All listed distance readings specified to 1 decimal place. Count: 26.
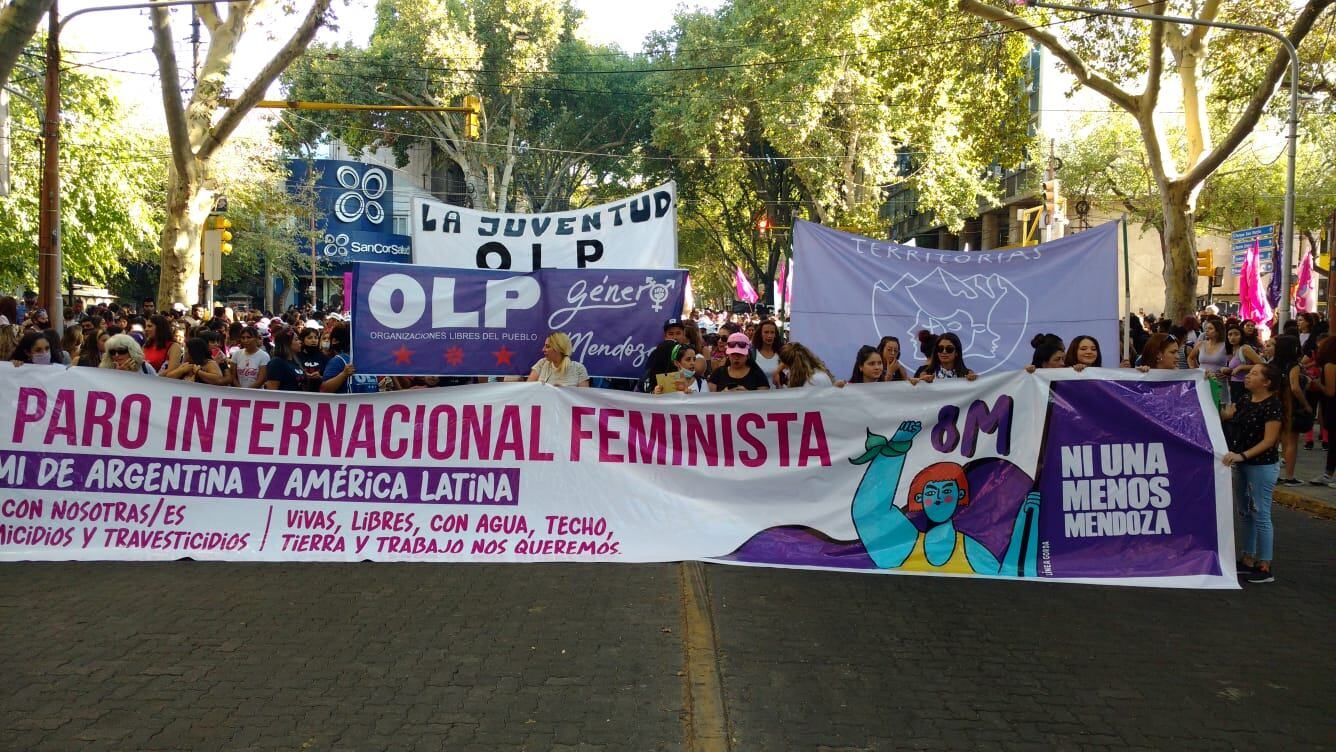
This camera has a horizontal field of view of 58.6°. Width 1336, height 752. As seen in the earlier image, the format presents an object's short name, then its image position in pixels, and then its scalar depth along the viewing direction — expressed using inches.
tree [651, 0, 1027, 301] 1455.5
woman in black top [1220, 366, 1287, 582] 293.0
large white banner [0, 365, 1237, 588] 288.2
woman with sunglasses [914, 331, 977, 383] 366.3
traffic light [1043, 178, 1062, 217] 1024.2
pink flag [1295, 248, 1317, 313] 957.8
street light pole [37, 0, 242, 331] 647.8
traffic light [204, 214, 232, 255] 941.8
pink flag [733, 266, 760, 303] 1441.9
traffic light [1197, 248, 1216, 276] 1239.5
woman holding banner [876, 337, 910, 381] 374.3
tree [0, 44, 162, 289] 1133.1
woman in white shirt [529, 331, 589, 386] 373.1
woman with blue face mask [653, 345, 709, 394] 378.3
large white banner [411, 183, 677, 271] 437.7
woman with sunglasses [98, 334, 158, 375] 419.8
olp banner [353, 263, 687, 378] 388.5
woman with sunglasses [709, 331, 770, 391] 351.6
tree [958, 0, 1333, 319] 815.1
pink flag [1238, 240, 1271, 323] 908.6
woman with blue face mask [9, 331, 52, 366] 422.0
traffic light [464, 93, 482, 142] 773.3
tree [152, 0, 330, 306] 746.2
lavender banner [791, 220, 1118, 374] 395.5
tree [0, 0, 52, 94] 382.9
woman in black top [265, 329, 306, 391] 398.3
